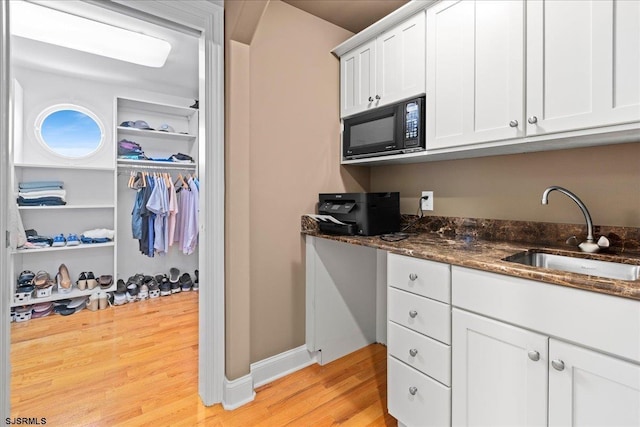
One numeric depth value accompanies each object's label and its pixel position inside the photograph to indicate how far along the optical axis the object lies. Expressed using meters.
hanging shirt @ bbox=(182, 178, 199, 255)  3.52
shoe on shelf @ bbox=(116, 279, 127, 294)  3.26
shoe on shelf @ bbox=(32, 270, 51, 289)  2.93
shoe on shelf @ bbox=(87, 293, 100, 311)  3.09
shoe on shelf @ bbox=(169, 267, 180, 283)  3.66
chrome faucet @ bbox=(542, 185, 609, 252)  1.31
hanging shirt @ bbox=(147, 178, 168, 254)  3.28
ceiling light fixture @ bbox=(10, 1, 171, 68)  1.95
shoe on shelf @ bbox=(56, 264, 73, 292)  3.05
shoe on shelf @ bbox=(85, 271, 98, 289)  3.16
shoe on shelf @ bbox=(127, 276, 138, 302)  3.30
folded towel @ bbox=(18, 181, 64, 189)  2.93
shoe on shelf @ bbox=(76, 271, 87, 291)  3.12
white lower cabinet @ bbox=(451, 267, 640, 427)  0.84
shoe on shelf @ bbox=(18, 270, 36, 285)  2.90
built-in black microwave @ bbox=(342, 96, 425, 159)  1.71
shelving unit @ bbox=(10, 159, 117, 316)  3.02
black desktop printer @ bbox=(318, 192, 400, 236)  1.78
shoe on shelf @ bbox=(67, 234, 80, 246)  3.09
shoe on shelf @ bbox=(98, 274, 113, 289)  3.23
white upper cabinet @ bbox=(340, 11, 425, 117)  1.71
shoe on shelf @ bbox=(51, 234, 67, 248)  3.02
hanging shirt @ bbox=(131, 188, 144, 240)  3.29
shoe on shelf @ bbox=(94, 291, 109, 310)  3.12
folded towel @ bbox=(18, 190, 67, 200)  2.90
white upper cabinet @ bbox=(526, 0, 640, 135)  1.07
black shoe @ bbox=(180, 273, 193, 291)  3.65
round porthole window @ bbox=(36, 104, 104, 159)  3.07
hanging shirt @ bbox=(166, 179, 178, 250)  3.41
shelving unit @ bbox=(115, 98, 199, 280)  3.41
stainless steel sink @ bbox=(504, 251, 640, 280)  1.19
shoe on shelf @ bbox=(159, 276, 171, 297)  3.51
